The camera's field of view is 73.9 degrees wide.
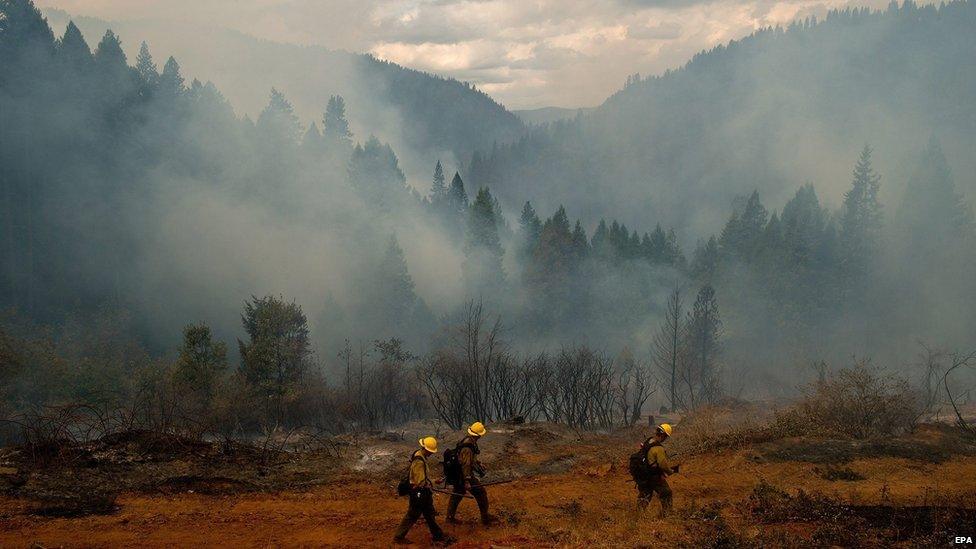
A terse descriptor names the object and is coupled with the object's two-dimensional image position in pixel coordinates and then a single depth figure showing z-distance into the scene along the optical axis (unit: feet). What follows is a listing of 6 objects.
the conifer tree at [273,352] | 117.39
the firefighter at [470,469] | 37.96
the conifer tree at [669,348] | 161.79
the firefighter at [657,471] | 38.68
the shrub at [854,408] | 65.46
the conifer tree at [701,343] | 153.58
